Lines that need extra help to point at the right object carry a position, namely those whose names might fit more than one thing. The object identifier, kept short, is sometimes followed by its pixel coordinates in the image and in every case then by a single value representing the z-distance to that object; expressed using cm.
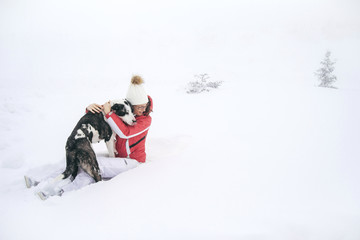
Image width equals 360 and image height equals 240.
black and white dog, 203
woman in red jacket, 202
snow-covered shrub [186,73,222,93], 761
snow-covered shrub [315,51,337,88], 1059
